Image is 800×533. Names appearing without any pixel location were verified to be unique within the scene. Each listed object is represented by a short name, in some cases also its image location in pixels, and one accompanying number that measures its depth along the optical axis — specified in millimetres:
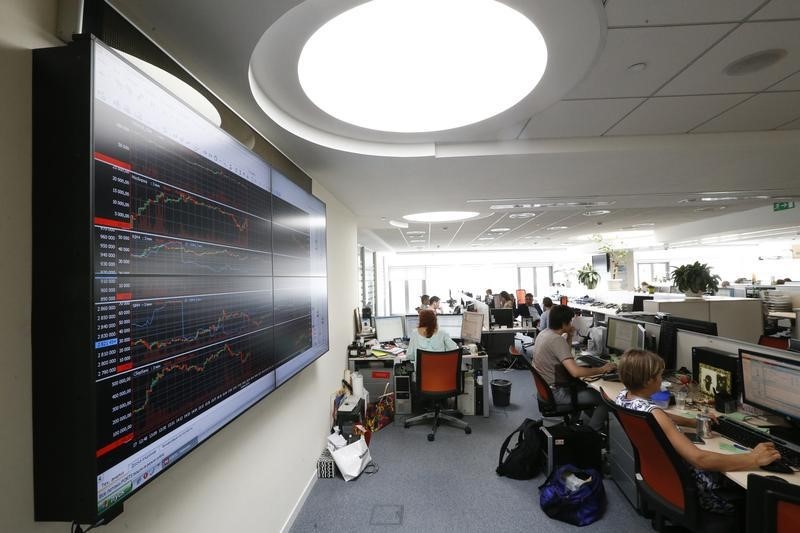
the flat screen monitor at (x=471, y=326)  4641
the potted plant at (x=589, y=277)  8547
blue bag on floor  2311
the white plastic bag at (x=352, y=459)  2848
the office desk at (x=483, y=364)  4090
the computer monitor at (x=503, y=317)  6285
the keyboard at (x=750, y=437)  1632
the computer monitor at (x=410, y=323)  5104
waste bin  4430
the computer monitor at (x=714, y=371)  2277
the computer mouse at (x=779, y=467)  1561
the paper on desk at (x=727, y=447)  1787
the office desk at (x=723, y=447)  1523
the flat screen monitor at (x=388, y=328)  4973
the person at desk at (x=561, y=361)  3043
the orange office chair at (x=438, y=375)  3447
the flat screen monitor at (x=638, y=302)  5039
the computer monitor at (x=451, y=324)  4997
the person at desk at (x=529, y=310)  7086
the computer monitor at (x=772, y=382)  1843
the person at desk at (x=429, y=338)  3867
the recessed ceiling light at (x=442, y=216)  5856
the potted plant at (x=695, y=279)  4082
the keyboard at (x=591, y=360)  3369
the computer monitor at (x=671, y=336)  2902
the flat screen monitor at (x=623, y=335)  3287
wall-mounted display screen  793
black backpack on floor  2811
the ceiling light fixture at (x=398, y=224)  6108
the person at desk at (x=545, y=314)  5680
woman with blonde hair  1584
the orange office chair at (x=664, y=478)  1598
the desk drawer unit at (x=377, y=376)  4246
